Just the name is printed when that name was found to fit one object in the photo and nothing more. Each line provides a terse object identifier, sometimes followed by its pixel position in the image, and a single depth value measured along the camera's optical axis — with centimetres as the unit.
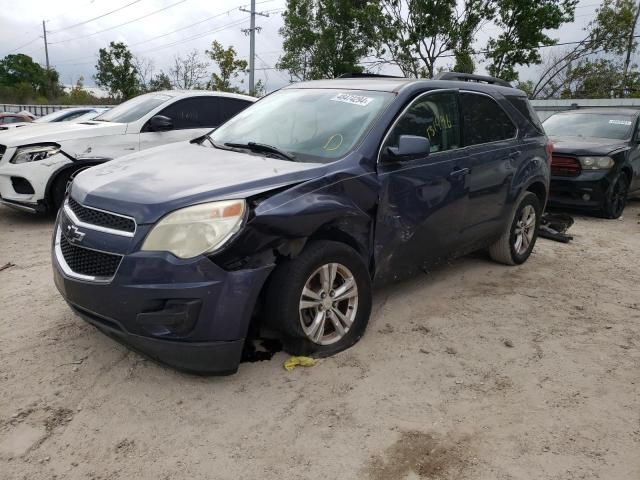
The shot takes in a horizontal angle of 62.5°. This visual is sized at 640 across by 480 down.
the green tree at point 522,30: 1798
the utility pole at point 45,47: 5651
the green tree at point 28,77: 4626
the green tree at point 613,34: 2125
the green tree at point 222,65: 3378
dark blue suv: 261
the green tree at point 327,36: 2184
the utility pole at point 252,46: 2941
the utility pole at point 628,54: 2179
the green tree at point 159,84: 3320
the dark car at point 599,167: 764
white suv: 618
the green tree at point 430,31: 1930
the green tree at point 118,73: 3067
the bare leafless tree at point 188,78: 3334
